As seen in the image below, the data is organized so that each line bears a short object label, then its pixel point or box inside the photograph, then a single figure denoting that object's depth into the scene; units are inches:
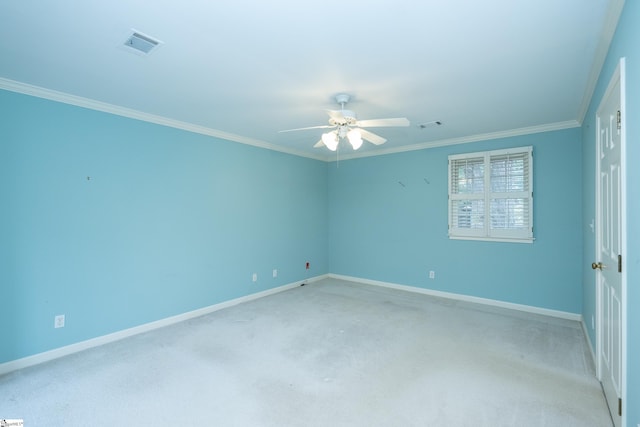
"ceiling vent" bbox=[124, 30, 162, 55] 78.9
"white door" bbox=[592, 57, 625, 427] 69.1
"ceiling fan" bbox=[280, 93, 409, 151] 108.2
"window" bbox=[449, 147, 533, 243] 164.7
